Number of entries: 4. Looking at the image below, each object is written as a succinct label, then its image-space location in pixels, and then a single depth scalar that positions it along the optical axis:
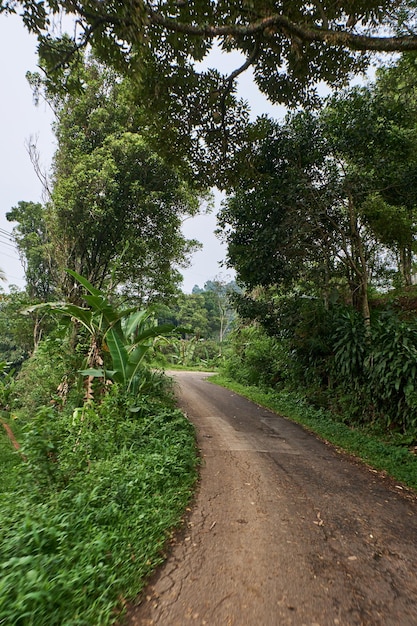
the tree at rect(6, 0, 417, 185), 4.27
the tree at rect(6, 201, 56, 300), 19.03
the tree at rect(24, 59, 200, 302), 10.24
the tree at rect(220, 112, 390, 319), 7.39
